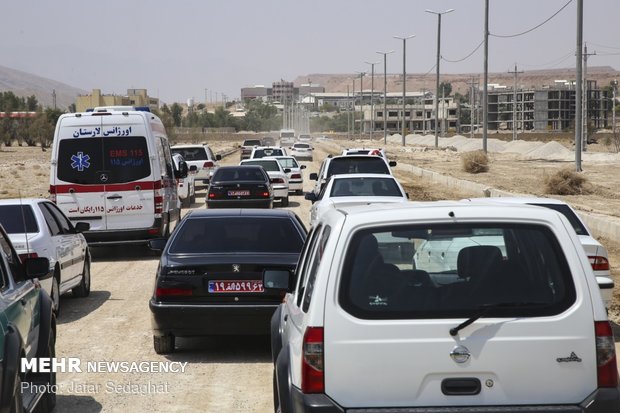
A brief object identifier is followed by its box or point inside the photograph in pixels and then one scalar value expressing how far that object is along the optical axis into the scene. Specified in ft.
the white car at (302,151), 236.02
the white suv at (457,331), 16.66
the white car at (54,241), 43.19
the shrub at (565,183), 125.70
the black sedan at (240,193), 94.73
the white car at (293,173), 127.03
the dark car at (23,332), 18.93
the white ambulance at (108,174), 65.46
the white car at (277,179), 109.29
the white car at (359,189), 62.49
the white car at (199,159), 128.47
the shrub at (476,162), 183.62
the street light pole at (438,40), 246.06
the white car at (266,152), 146.82
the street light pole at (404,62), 297.74
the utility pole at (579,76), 134.68
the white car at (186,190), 107.86
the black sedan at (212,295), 33.37
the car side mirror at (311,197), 68.77
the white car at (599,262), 36.65
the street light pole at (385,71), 355.91
